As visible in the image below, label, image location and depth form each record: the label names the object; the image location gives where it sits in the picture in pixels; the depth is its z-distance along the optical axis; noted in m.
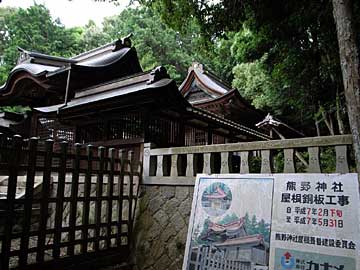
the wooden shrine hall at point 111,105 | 6.33
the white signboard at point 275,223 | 2.88
